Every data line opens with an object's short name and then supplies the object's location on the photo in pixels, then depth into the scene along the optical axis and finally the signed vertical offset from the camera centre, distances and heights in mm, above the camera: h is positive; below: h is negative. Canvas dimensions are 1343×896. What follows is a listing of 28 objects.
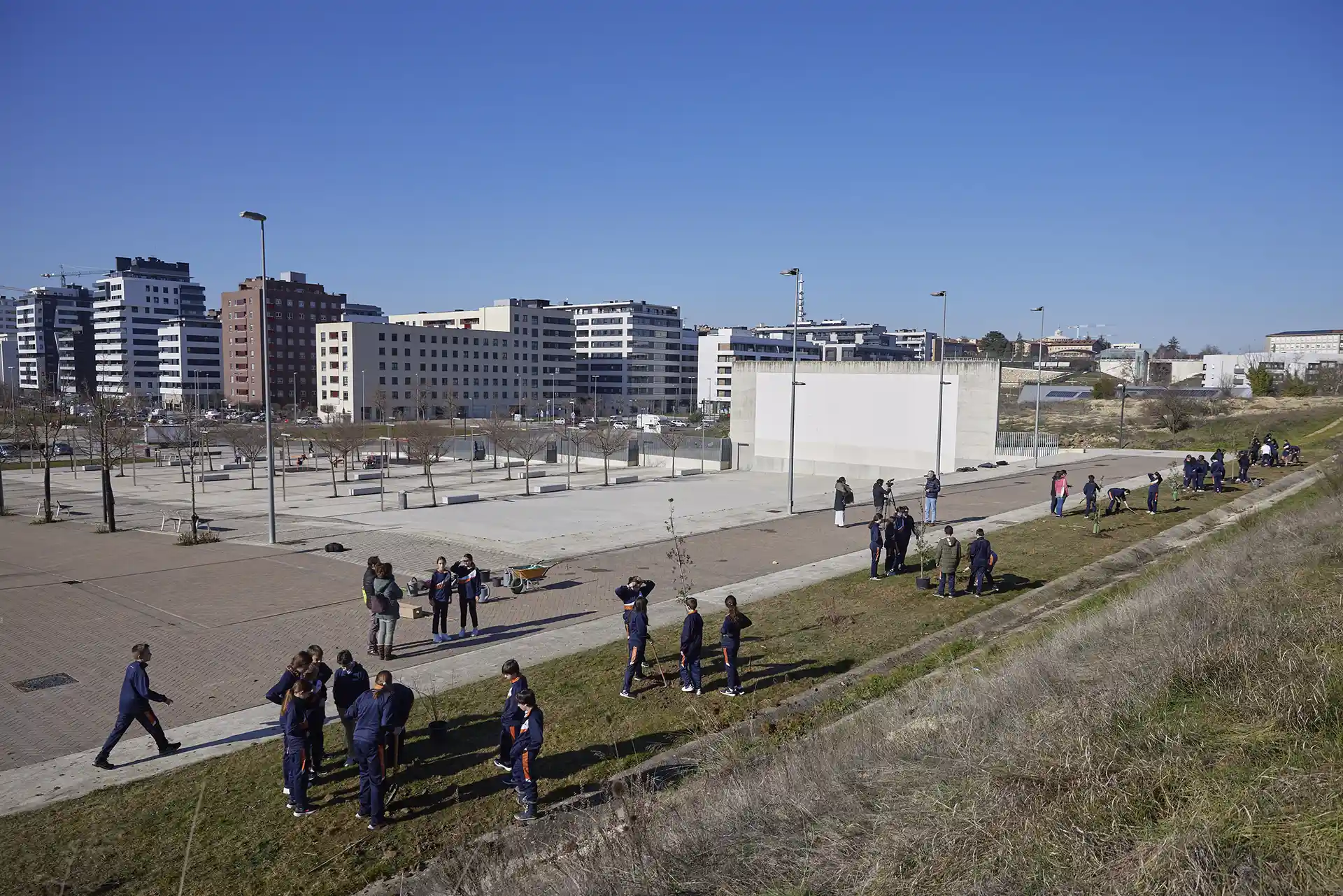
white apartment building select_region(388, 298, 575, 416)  117562 +4865
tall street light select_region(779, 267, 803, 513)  28312 +2678
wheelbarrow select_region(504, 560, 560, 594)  17812 -4292
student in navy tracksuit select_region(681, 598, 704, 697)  10844 -3498
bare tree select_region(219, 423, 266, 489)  41750 -3670
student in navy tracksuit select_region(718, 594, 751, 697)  10969 -3349
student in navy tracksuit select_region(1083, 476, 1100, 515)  23844 -2993
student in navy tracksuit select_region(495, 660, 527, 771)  8250 -3331
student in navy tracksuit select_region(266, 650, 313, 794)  9062 -3280
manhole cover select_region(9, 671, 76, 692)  11703 -4420
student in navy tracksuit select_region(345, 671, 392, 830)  7742 -3445
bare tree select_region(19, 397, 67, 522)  30375 -2428
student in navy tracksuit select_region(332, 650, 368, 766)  9258 -3435
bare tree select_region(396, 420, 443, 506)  38625 -3729
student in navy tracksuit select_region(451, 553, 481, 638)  14555 -3587
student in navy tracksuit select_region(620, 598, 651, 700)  11109 -3389
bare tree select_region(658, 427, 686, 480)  47950 -3740
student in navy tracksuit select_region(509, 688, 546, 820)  7875 -3551
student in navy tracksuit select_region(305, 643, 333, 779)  8633 -3512
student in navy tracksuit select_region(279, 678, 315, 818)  8055 -3622
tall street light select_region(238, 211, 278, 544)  22547 -522
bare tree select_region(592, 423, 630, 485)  44019 -3615
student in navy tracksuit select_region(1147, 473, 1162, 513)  24792 -3041
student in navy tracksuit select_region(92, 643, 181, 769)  9148 -3637
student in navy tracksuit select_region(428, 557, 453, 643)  14133 -3628
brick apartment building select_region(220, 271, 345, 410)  113688 +5066
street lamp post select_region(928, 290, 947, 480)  37344 +860
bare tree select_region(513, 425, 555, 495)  42109 -3962
